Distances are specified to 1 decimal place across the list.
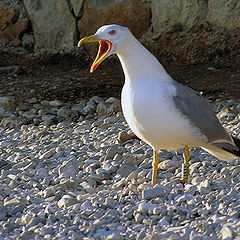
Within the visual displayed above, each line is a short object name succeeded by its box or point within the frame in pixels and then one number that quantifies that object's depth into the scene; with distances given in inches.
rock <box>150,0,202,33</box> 635.5
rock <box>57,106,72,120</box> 547.2
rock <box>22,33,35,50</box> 705.0
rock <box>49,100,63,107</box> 567.8
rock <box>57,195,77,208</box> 337.1
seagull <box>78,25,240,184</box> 315.9
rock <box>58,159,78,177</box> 398.3
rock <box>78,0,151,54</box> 655.8
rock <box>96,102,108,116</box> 541.0
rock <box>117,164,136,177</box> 381.8
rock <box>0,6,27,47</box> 693.9
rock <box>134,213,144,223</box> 299.6
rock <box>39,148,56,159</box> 443.8
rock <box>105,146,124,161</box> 416.2
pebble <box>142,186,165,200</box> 323.0
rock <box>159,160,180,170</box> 385.4
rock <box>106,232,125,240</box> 282.7
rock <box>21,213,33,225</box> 322.0
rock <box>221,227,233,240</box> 261.9
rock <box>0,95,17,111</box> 571.2
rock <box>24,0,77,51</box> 684.1
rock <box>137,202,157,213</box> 306.7
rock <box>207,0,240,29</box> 621.6
